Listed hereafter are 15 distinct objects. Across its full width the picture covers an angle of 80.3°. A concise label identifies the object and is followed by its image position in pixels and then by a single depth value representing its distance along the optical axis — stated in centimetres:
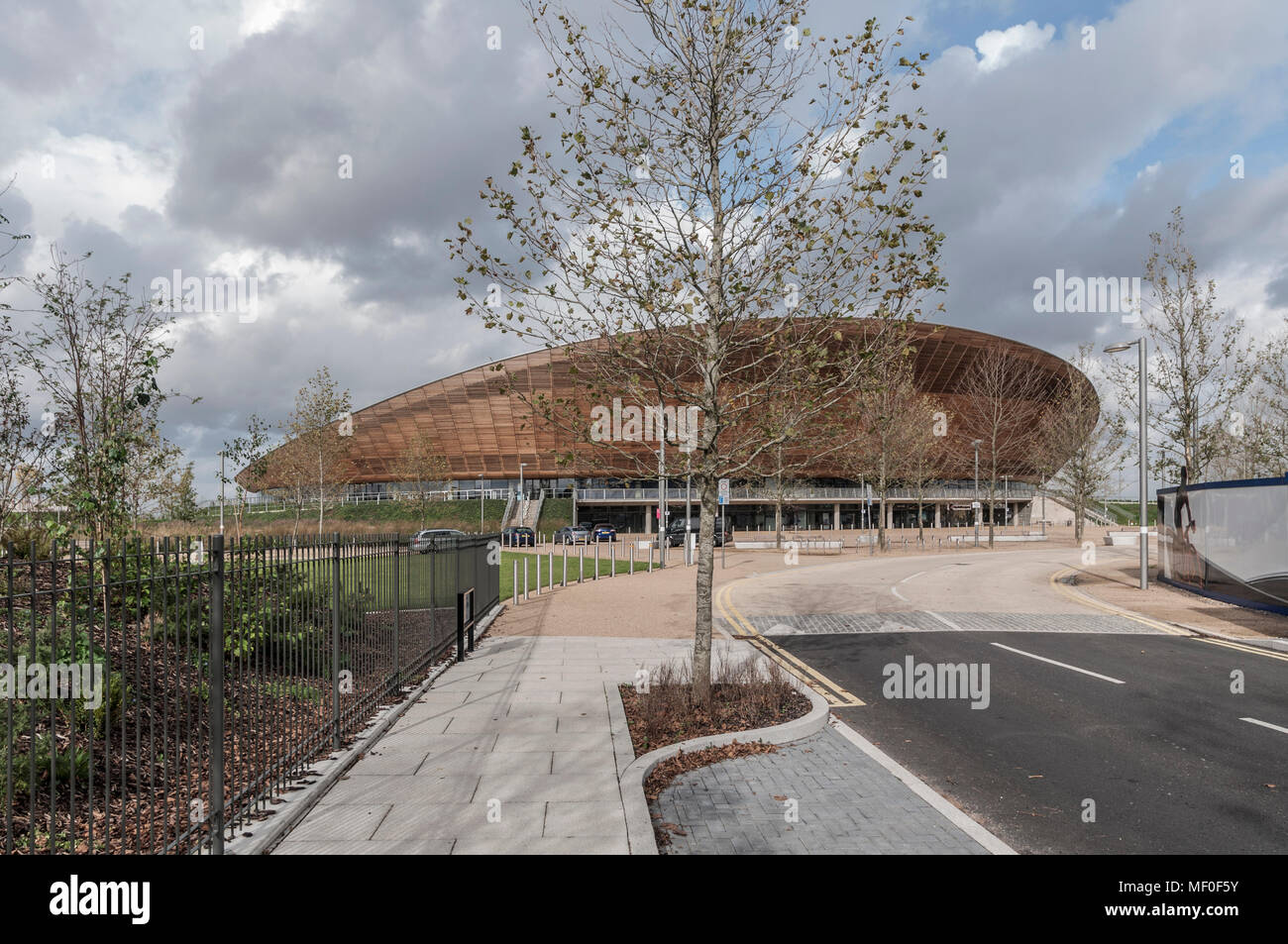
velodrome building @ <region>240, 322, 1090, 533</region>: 7619
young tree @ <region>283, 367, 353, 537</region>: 4669
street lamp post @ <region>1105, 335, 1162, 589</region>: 2311
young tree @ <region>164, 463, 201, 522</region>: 2277
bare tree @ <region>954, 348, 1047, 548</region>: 6615
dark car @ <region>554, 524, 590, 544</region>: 5781
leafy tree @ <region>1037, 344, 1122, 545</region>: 5216
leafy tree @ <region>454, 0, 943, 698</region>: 817
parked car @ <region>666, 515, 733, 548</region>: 5256
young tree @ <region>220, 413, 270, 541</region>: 4160
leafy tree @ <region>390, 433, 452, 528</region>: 7044
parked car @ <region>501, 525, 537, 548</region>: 5534
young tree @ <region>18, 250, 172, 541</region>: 1054
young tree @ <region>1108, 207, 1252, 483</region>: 2692
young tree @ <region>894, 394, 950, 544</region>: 4597
